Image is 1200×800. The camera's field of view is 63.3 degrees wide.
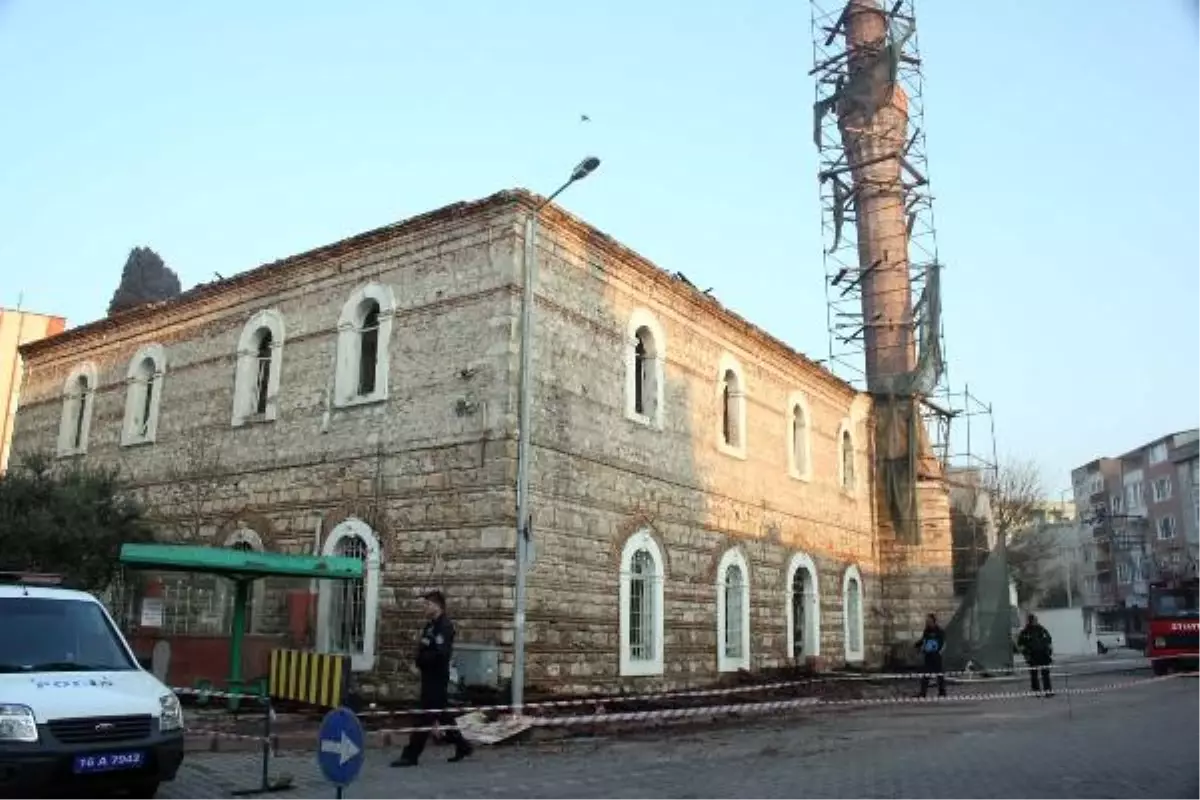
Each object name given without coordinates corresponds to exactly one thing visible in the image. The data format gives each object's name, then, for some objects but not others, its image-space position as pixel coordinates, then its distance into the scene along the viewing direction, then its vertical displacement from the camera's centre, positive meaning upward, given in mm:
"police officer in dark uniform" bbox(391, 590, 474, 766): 10234 -473
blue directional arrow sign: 6332 -805
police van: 6676 -622
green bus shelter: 12055 +693
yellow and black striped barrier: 12391 -726
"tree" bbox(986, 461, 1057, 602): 47344 +5096
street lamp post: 13031 +2771
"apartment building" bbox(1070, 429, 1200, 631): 56719 +7086
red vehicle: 25141 +155
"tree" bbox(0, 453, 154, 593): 15703 +1516
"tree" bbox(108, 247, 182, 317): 29797 +10426
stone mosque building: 14508 +3111
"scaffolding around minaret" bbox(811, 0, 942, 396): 28234 +12687
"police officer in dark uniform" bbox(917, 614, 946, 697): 19203 -383
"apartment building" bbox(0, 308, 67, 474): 37031 +10441
